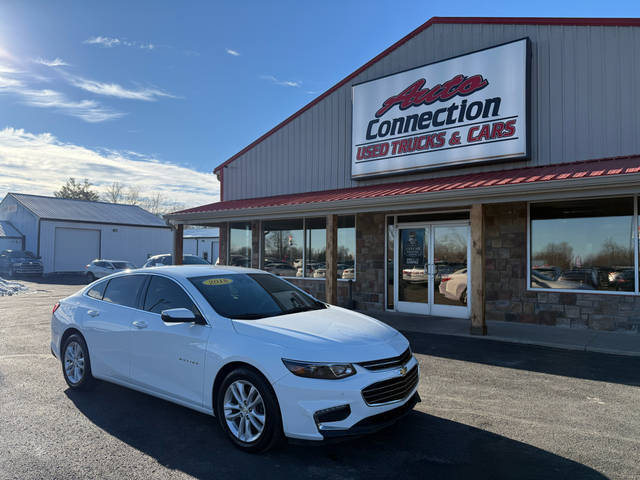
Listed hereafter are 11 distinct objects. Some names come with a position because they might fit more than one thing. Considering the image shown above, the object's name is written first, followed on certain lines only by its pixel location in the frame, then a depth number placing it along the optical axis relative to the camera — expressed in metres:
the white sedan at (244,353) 3.64
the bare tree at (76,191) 61.44
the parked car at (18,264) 27.97
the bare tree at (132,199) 71.56
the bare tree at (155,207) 76.38
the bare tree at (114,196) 69.26
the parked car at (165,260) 20.16
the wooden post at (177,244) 14.62
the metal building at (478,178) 9.07
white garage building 31.38
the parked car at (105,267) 22.85
